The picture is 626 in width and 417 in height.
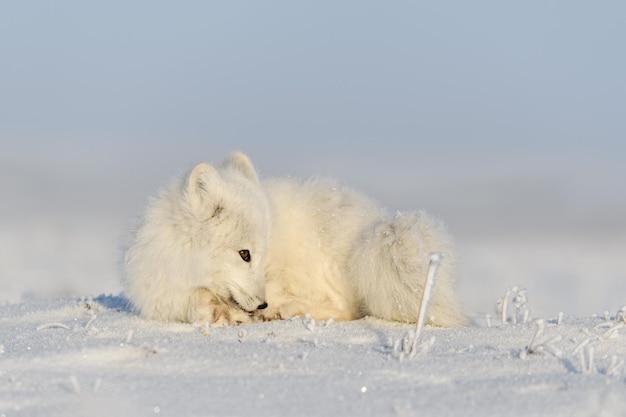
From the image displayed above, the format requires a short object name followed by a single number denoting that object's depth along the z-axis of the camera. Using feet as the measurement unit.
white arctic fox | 30.78
